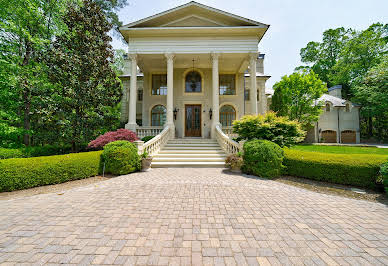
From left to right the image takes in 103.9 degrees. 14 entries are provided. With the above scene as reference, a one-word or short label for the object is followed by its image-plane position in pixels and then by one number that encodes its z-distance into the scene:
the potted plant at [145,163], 6.80
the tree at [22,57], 8.21
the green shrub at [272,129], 7.09
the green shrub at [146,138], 10.57
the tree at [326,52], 29.19
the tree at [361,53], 23.08
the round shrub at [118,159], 6.13
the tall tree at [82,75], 9.10
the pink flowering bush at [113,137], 7.67
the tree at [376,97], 18.80
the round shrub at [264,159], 5.84
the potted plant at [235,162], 6.46
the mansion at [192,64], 11.32
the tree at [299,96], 16.99
